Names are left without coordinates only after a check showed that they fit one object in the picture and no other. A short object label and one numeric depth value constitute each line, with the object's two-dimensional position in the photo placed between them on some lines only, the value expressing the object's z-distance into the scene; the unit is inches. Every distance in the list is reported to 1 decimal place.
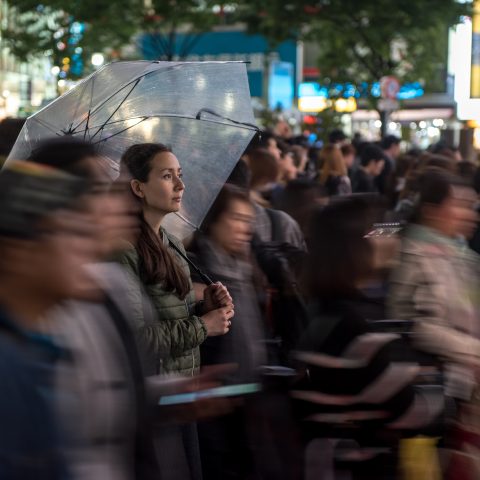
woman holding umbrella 348.2
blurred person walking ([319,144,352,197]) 1026.1
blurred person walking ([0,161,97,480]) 194.2
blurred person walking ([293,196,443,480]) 297.1
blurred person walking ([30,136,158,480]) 199.6
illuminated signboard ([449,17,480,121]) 1230.3
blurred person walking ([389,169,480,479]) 384.5
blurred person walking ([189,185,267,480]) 375.2
